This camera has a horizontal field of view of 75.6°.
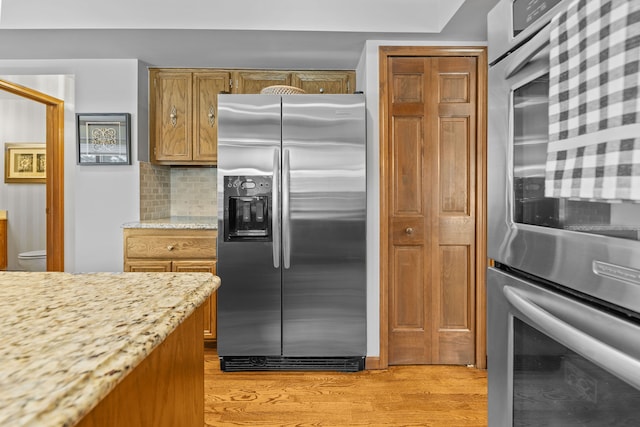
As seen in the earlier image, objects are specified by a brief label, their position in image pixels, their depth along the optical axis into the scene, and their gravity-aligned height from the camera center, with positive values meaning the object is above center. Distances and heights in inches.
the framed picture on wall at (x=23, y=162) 179.0 +19.0
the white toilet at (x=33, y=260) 155.6 -20.9
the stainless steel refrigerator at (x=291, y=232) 105.2 -6.8
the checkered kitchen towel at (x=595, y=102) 24.6 +6.9
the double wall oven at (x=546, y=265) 26.4 -4.6
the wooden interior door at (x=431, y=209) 108.7 -1.0
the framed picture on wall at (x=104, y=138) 123.3 +20.2
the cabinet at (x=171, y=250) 115.8 -12.5
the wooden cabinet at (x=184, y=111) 130.8 +30.0
